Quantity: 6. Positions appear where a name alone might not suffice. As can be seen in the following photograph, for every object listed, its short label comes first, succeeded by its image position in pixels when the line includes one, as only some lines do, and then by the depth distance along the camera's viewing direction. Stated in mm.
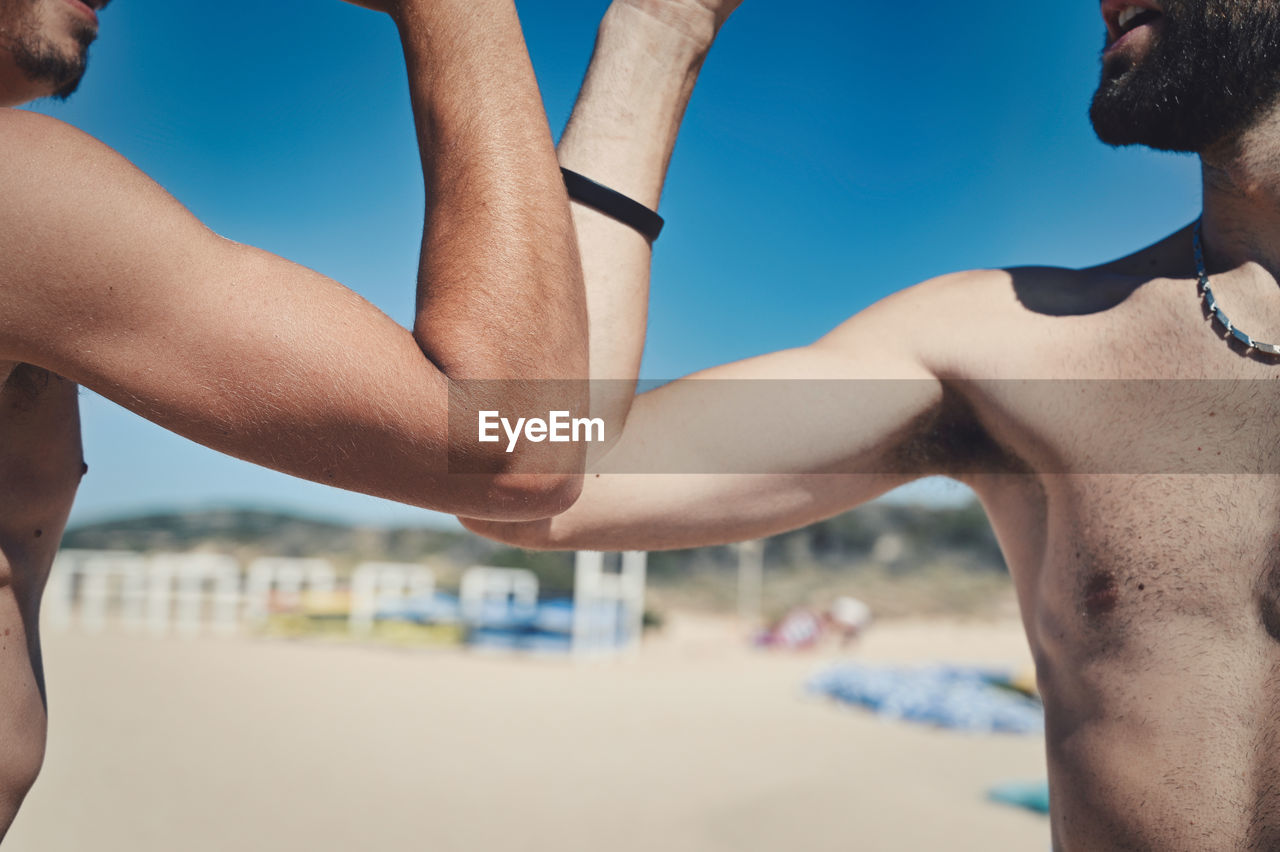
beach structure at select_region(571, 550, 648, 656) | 16719
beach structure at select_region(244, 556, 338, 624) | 19750
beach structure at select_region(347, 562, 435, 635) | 18531
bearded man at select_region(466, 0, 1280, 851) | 1306
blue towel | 10422
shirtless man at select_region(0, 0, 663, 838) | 959
